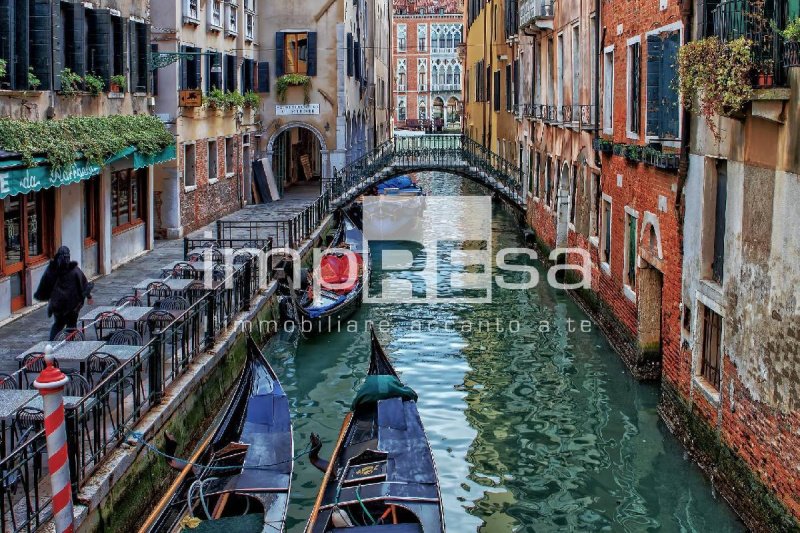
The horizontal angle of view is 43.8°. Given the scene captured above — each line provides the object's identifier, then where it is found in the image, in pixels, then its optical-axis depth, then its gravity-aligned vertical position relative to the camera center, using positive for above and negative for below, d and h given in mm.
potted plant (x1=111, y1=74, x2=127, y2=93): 15852 +1403
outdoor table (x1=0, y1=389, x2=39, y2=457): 7205 -1729
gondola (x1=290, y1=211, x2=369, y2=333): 15234 -2126
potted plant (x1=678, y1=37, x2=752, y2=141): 7613 +752
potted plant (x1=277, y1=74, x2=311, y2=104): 27641 +2437
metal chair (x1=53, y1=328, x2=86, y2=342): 9820 -1638
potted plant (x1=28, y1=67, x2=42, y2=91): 12477 +1128
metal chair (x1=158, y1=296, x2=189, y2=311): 11883 -1589
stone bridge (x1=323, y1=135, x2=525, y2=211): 25859 -49
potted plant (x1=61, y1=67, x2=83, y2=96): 13633 +1234
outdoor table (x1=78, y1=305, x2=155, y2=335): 10852 -1584
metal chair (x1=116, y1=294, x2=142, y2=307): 12094 -1578
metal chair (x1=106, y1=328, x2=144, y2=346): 10164 -1716
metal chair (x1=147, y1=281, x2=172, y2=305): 12625 -1519
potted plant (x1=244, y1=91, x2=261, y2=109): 26375 +1874
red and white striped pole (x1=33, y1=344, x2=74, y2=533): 6125 -1700
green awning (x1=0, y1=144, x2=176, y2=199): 10969 -56
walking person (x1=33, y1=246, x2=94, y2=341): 10391 -1221
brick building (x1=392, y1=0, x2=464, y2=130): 77500 +8430
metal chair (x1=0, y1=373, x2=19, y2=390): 8172 -1752
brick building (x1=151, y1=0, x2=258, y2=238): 19906 +1285
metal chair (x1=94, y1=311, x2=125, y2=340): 10656 -1637
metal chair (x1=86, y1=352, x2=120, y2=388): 8941 -1758
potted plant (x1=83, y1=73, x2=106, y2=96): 14578 +1284
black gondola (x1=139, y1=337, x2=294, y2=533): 7215 -2440
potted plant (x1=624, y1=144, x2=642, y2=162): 12352 +204
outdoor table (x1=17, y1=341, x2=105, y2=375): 8711 -1610
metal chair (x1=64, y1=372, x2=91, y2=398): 8243 -1823
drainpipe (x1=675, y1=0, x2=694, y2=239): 10016 +459
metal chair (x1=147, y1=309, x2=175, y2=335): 10883 -1627
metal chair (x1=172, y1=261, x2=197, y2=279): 14070 -1421
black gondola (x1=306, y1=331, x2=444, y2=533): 7484 -2488
